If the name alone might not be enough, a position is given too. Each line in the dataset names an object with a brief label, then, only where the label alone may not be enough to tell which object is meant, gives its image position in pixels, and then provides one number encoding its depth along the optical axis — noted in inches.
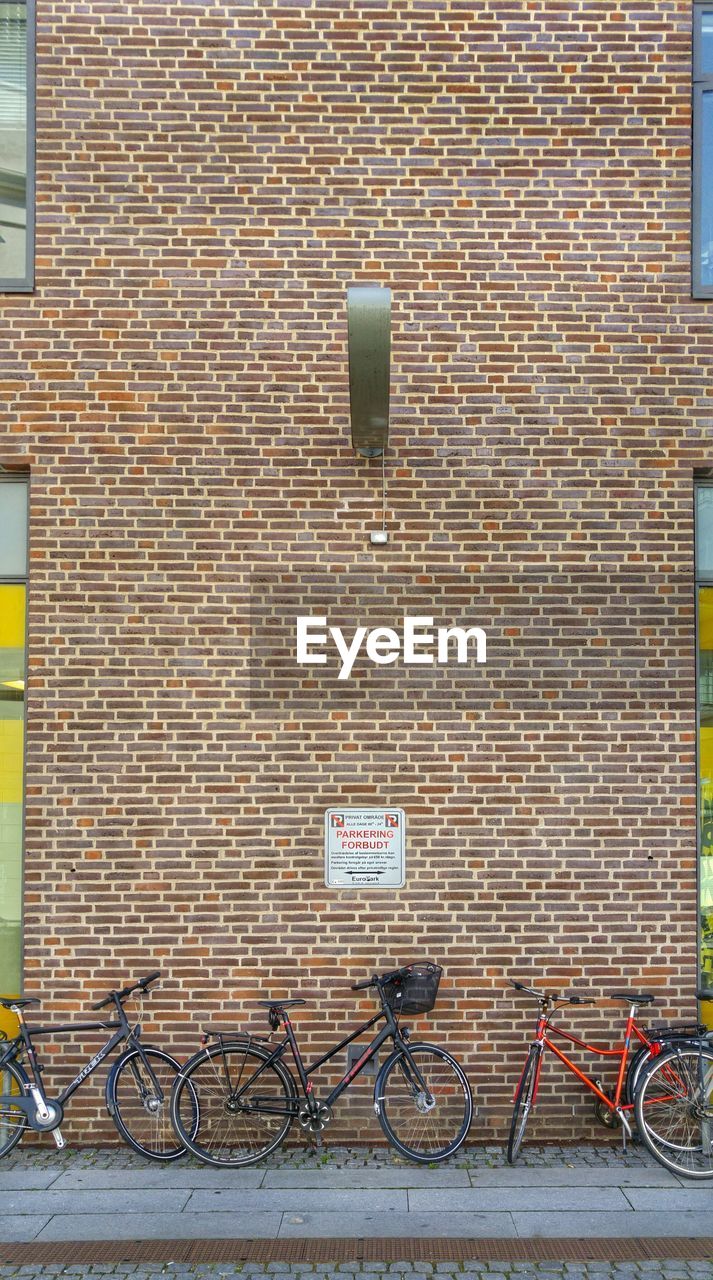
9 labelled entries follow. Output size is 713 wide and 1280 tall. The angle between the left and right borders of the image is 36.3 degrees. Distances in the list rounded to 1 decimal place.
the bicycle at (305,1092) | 238.8
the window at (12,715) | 261.1
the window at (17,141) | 268.5
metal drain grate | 193.0
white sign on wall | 255.0
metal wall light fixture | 223.8
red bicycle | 238.2
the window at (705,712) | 266.2
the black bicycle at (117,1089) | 238.7
